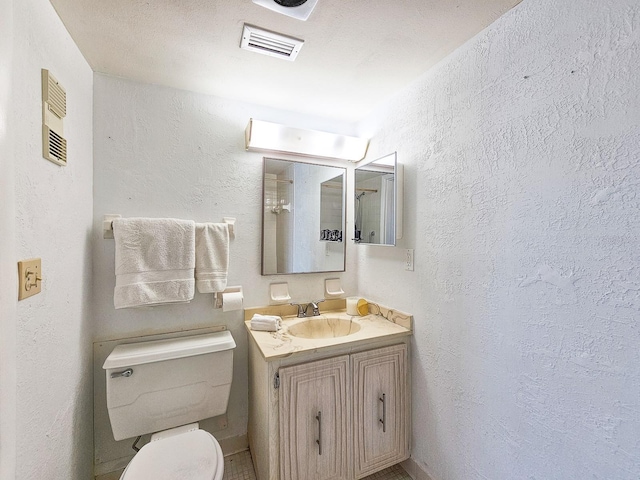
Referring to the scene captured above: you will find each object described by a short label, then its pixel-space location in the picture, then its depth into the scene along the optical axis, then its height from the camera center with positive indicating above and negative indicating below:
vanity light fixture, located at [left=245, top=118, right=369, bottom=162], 1.66 +0.60
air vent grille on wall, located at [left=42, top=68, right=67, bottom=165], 0.93 +0.40
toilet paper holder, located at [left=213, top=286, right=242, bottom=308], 1.61 -0.36
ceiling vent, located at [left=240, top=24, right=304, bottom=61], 1.16 +0.83
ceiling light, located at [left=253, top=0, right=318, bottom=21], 1.00 +0.83
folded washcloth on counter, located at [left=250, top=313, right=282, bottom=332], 1.56 -0.48
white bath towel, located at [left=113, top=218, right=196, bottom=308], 1.34 -0.13
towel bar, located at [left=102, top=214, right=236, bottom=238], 1.41 +0.05
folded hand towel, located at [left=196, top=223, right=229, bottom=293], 1.52 -0.11
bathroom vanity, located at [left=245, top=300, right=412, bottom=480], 1.27 -0.81
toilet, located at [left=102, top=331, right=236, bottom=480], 1.16 -0.79
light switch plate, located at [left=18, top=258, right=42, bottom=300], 0.79 -0.13
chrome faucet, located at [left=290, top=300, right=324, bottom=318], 1.81 -0.47
